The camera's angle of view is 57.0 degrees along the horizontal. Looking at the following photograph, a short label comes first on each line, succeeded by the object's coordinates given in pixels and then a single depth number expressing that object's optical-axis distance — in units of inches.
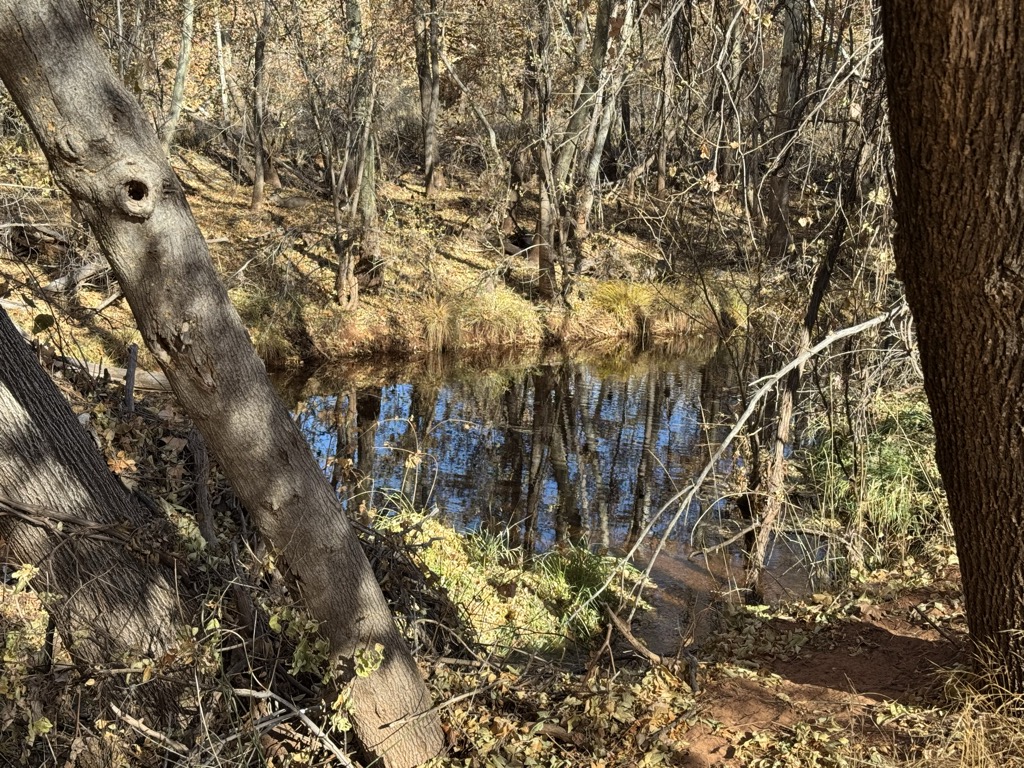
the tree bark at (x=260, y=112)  607.5
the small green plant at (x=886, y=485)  264.7
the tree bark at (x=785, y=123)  269.4
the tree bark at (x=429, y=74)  618.8
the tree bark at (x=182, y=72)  526.0
